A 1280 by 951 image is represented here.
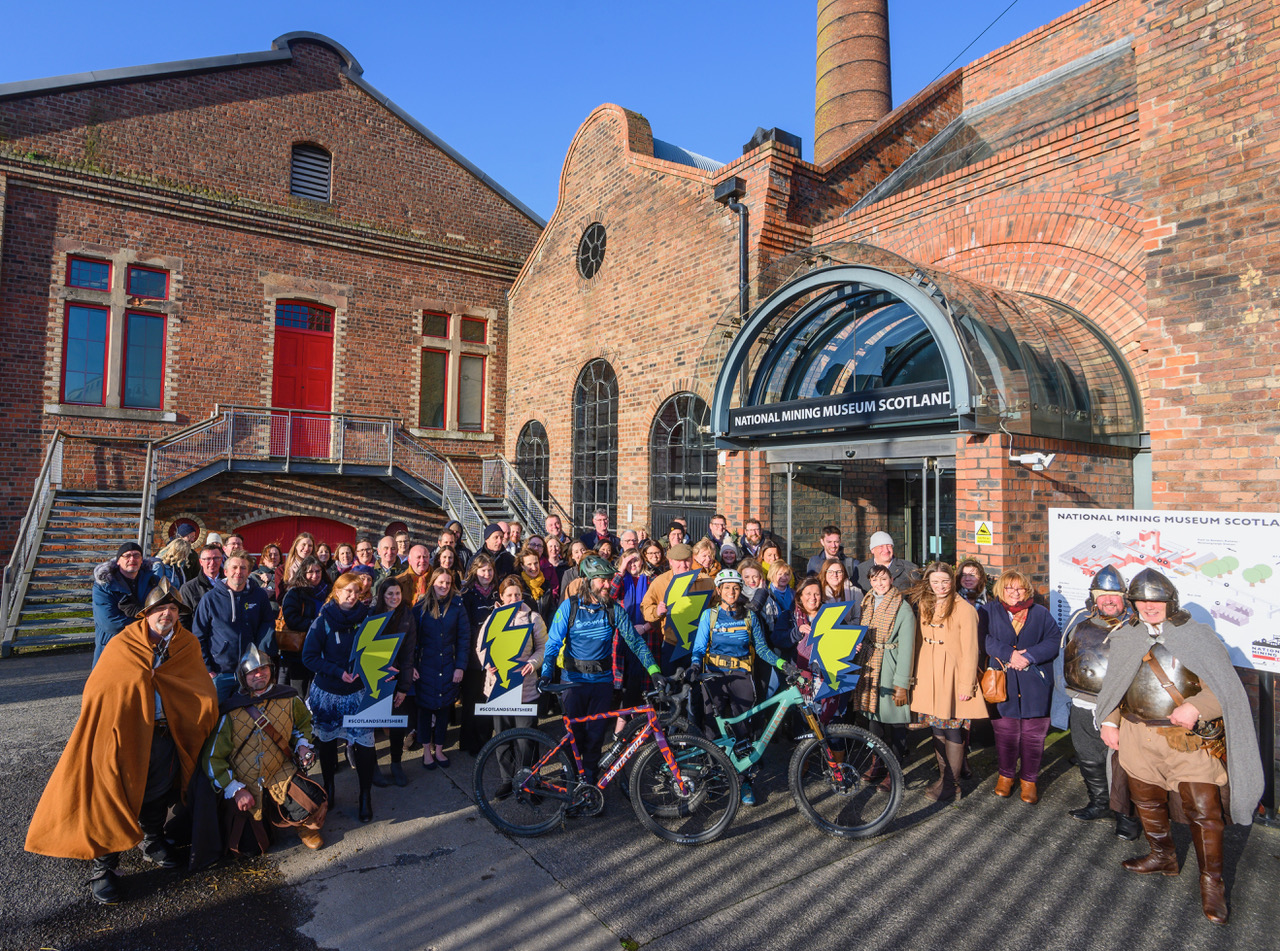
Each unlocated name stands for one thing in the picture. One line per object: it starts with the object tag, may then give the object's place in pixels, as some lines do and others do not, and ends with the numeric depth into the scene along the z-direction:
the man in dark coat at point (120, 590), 5.75
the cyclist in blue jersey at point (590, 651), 4.74
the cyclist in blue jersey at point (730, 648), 5.00
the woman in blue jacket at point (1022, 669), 4.83
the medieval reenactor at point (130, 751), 3.60
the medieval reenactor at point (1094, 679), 4.46
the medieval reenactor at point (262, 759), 3.99
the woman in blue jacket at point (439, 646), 5.27
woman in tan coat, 4.88
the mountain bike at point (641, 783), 4.35
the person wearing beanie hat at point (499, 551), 7.14
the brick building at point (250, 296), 12.28
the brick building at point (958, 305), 5.48
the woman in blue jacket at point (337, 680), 4.61
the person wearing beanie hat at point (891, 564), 6.06
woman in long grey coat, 4.99
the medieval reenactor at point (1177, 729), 3.66
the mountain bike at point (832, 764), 4.46
